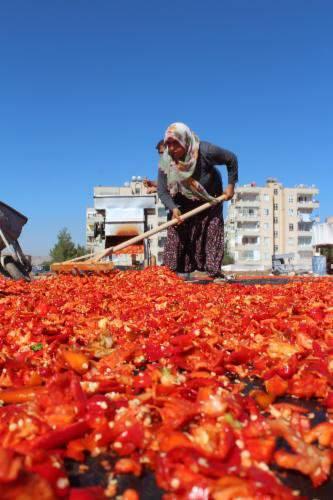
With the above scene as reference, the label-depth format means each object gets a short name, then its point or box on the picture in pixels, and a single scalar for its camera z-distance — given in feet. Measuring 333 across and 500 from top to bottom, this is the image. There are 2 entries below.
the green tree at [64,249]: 177.37
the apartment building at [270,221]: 262.06
